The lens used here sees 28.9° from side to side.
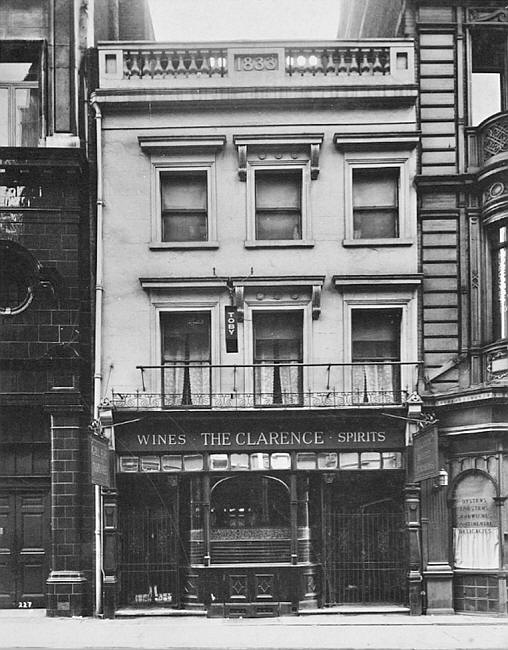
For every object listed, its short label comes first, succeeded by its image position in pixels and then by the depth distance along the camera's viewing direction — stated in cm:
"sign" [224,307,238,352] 1986
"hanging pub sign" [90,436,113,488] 1820
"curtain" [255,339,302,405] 2022
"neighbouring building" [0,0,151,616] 1955
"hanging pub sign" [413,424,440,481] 1820
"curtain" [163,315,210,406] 2020
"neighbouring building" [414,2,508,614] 1881
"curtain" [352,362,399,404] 2012
